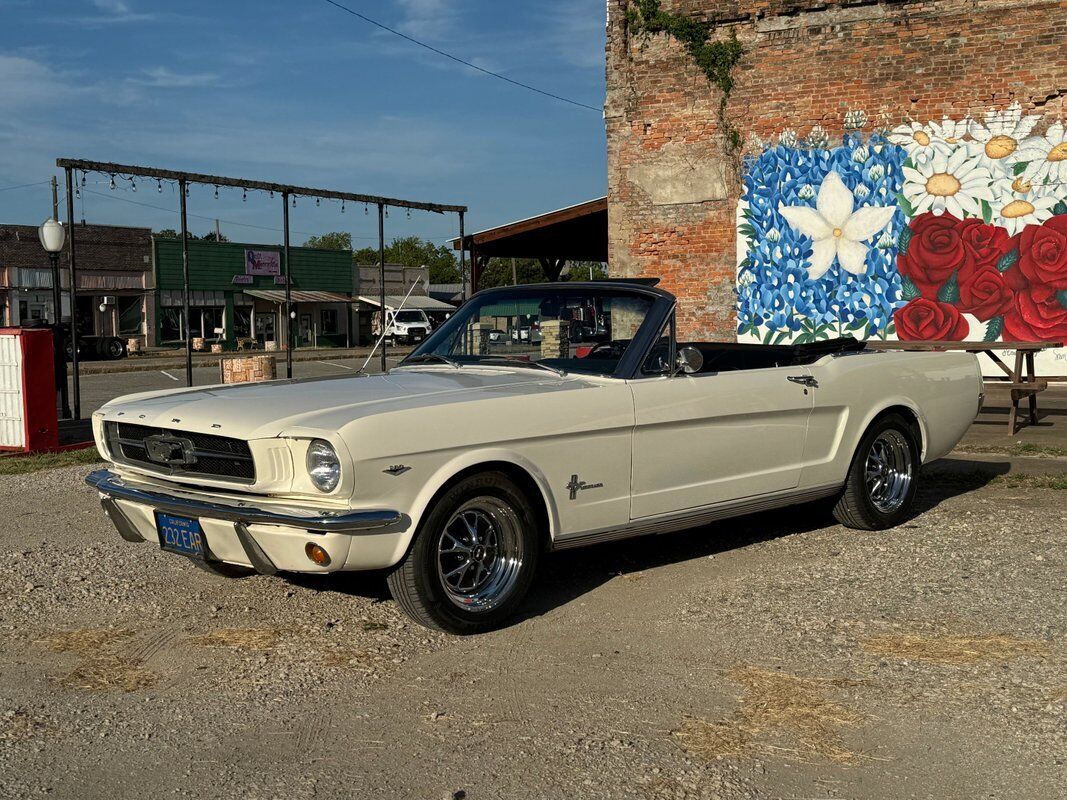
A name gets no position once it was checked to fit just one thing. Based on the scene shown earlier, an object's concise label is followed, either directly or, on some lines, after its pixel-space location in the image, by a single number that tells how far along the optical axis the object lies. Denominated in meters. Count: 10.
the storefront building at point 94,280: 45.94
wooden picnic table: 10.70
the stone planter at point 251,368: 13.34
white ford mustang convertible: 4.39
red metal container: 10.61
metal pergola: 11.29
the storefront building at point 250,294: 50.03
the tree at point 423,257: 107.94
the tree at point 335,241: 122.68
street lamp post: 12.85
